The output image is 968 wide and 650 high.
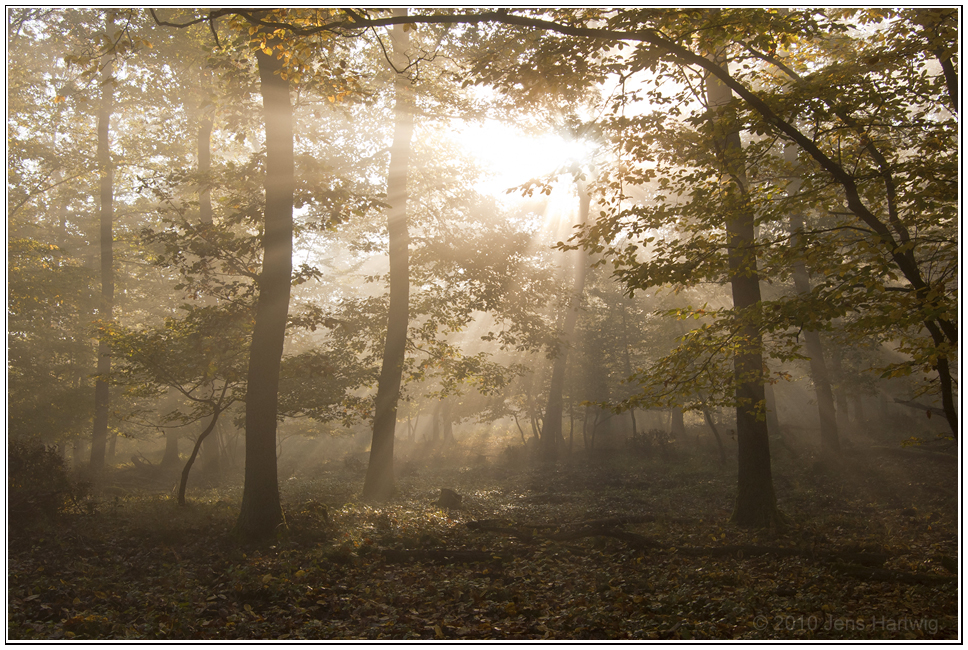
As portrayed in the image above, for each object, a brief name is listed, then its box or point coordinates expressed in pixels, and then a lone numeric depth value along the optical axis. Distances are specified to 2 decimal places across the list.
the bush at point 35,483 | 8.70
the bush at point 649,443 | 23.57
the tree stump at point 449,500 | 13.58
